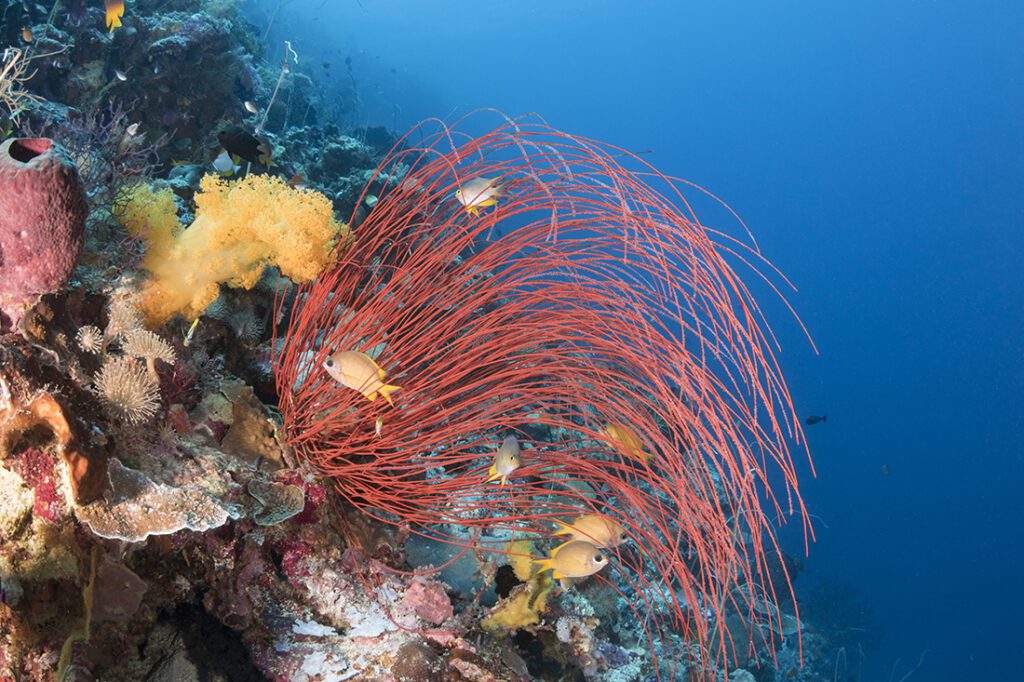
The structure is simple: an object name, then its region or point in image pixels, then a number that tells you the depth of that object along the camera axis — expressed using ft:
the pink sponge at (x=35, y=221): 5.39
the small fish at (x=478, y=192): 10.35
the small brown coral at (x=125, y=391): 5.98
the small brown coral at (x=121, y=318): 7.07
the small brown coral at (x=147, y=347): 6.79
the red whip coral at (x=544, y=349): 8.29
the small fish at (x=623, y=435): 9.98
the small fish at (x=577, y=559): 9.29
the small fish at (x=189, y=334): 8.27
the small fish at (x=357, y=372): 7.73
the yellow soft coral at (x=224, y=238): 8.13
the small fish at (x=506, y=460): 8.39
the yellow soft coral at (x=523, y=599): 10.44
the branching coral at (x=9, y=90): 8.54
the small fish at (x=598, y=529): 9.60
